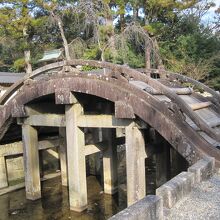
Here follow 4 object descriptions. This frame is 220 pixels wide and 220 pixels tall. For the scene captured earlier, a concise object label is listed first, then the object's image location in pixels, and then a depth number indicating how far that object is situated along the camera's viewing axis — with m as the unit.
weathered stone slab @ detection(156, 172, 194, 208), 3.99
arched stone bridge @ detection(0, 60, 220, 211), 6.12
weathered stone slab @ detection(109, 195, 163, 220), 3.09
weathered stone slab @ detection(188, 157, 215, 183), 4.84
